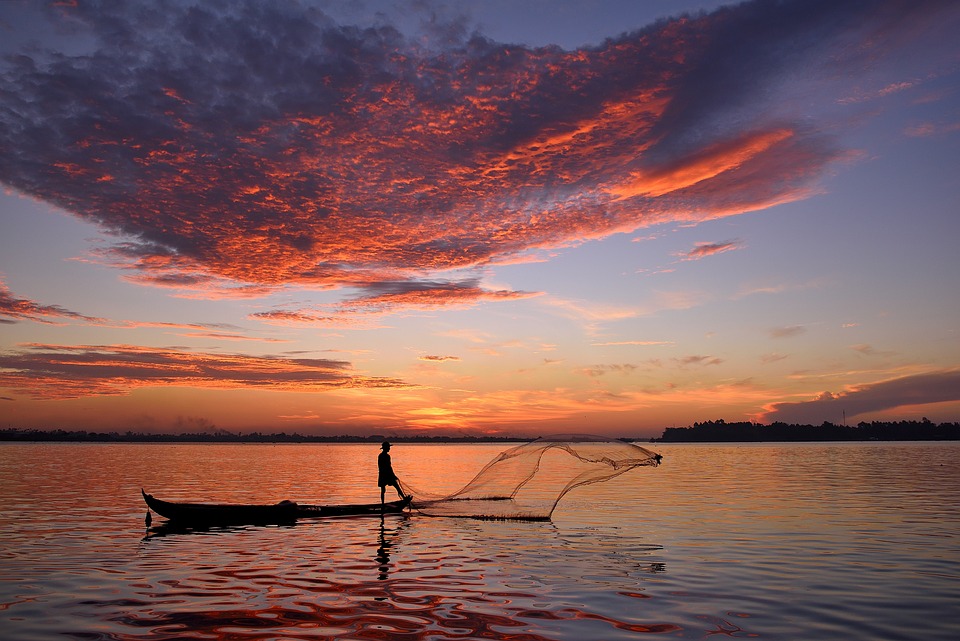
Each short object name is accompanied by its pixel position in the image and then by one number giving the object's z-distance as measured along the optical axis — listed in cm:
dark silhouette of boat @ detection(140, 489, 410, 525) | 2578
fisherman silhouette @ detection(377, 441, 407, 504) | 2897
